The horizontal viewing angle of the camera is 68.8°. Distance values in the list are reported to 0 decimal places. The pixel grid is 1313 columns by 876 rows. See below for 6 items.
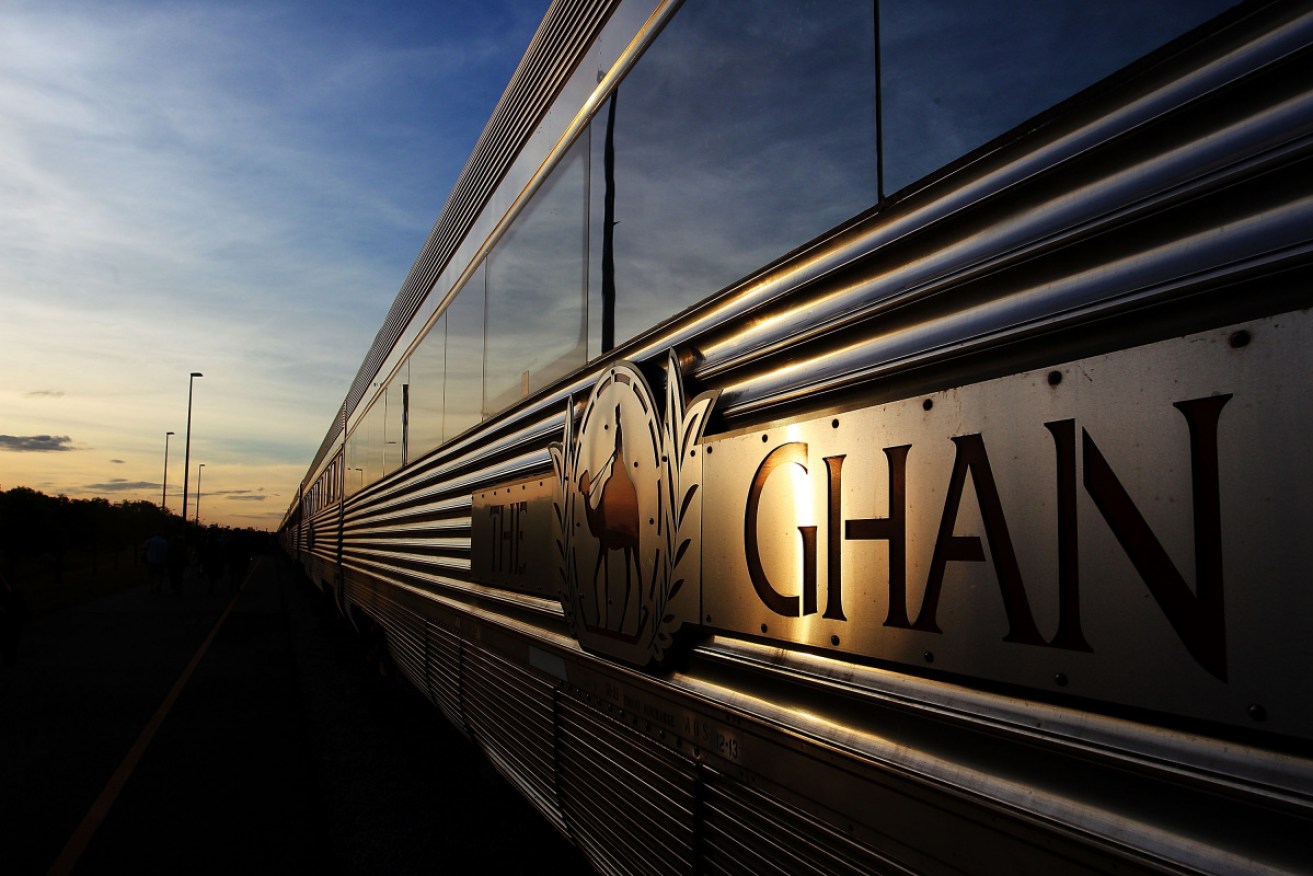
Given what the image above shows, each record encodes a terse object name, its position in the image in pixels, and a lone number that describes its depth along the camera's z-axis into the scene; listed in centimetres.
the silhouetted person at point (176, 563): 2056
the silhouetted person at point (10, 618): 865
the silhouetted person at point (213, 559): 2231
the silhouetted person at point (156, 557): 2023
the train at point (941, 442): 100
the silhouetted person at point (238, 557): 2394
